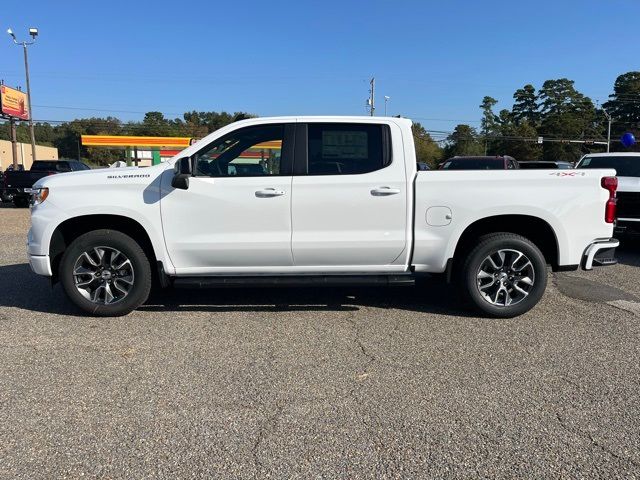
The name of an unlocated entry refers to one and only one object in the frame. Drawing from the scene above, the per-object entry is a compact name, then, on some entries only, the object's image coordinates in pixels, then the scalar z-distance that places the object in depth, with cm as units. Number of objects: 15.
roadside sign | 4103
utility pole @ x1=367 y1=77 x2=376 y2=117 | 5744
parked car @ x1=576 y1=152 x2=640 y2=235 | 874
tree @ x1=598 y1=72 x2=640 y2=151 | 9070
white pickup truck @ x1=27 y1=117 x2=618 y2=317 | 500
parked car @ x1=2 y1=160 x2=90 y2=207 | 1709
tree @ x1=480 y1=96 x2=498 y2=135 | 9544
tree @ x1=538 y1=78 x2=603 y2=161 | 7912
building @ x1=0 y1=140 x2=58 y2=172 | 6731
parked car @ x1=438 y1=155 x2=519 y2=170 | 1655
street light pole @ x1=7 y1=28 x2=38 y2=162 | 3000
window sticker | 514
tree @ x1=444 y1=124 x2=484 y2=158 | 8544
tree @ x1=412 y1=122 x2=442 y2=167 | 7594
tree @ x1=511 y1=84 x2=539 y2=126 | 9988
